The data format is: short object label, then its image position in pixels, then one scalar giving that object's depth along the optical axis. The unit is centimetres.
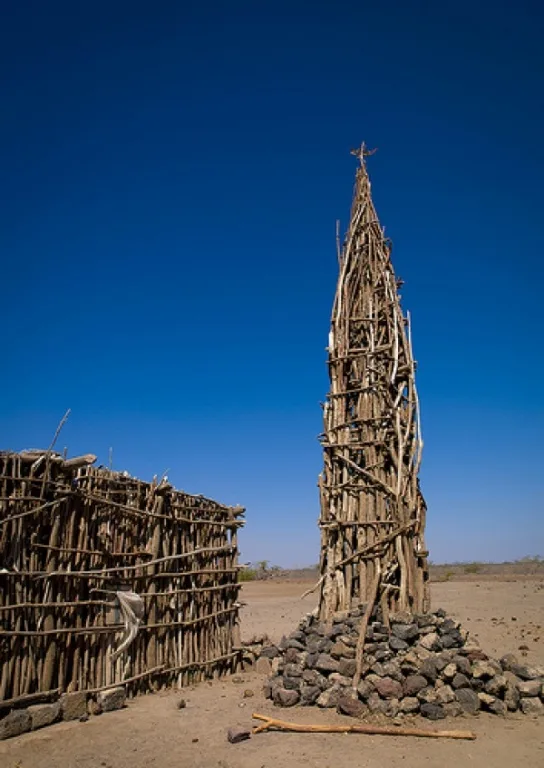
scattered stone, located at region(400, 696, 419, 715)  734
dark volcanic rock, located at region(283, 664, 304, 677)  832
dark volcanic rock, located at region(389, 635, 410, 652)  801
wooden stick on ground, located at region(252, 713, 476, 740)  669
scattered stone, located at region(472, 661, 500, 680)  758
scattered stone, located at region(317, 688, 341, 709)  774
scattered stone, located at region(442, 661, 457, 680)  751
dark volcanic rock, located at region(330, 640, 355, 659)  816
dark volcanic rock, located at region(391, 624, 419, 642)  815
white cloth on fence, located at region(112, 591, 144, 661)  841
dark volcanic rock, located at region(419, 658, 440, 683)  754
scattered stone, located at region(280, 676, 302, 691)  820
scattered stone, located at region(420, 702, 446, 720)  720
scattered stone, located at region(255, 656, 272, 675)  1066
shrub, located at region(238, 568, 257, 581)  3706
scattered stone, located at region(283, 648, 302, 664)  858
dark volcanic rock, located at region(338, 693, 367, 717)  740
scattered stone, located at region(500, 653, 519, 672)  822
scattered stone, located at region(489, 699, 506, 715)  738
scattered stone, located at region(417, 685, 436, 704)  732
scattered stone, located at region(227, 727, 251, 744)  675
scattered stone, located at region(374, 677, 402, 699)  746
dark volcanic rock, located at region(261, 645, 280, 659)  1043
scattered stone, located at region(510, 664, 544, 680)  793
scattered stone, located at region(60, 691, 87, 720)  739
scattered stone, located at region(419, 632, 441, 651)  805
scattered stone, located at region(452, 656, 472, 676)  762
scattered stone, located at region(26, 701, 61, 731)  700
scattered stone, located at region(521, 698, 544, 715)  745
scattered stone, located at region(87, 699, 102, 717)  775
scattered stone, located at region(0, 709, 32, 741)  669
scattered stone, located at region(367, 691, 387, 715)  736
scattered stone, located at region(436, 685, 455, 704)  733
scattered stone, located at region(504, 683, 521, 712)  753
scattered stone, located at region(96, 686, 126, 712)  785
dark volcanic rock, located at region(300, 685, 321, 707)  791
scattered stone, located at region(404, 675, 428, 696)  745
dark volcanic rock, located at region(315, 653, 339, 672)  808
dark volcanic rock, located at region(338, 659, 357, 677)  794
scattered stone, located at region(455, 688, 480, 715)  736
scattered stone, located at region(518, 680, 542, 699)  761
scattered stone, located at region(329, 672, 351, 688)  786
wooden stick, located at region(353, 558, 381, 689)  786
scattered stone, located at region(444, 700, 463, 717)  727
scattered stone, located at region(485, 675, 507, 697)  750
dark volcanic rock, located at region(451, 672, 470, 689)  748
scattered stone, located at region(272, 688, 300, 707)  796
